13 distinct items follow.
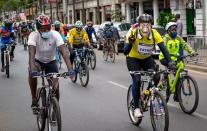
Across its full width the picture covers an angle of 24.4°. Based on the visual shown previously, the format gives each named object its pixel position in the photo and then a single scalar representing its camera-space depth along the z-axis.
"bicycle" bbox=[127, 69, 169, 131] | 6.57
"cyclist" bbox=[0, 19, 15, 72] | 15.66
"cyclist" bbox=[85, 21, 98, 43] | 17.47
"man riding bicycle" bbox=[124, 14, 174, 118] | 7.32
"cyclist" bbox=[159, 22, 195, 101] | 9.30
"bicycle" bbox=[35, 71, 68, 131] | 6.47
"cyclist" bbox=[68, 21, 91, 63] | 14.09
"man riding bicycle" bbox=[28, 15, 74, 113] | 7.11
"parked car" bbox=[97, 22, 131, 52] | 26.69
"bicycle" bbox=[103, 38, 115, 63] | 20.59
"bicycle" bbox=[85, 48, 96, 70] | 15.81
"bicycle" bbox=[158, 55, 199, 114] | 8.63
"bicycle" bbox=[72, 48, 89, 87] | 13.09
